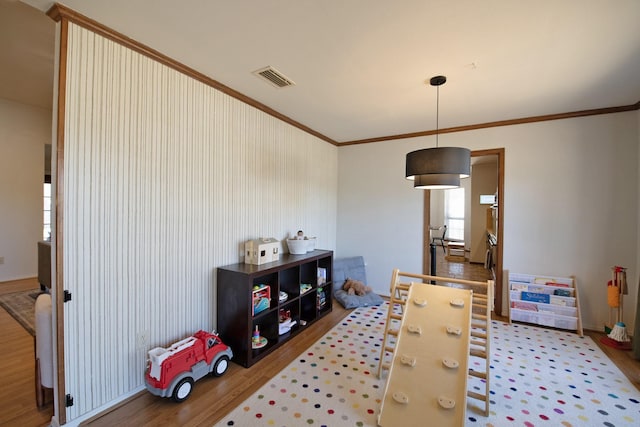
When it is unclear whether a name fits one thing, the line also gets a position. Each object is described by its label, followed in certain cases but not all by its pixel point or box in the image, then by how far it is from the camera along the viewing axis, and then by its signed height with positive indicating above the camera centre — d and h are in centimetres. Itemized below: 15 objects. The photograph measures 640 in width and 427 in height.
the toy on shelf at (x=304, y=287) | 316 -91
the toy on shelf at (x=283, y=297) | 281 -90
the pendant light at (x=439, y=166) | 184 +34
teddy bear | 392 -111
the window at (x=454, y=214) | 909 +0
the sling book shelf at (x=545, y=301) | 303 -102
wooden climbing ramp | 167 -99
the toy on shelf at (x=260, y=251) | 269 -40
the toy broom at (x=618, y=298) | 268 -86
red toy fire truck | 181 -112
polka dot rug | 173 -133
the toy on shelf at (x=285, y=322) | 279 -118
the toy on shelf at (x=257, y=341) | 249 -121
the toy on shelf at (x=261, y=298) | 249 -83
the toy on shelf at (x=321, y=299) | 338 -114
